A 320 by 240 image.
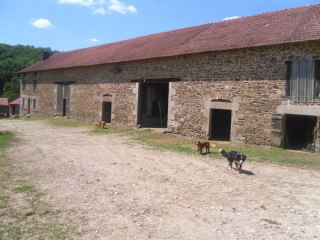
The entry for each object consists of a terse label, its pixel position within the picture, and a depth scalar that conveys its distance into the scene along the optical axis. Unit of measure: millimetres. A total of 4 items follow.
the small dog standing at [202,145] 8847
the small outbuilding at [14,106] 38890
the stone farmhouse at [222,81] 9571
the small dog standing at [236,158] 6810
